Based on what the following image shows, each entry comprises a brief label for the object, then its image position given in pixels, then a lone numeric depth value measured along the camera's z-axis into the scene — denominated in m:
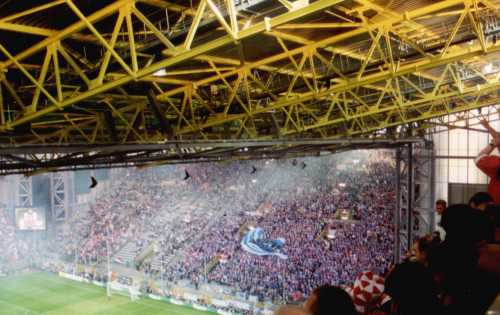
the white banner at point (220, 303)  24.68
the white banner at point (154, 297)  27.70
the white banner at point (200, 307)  25.52
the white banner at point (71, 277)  31.80
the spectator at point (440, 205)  7.83
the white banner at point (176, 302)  26.77
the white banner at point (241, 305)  23.69
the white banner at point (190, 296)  26.20
